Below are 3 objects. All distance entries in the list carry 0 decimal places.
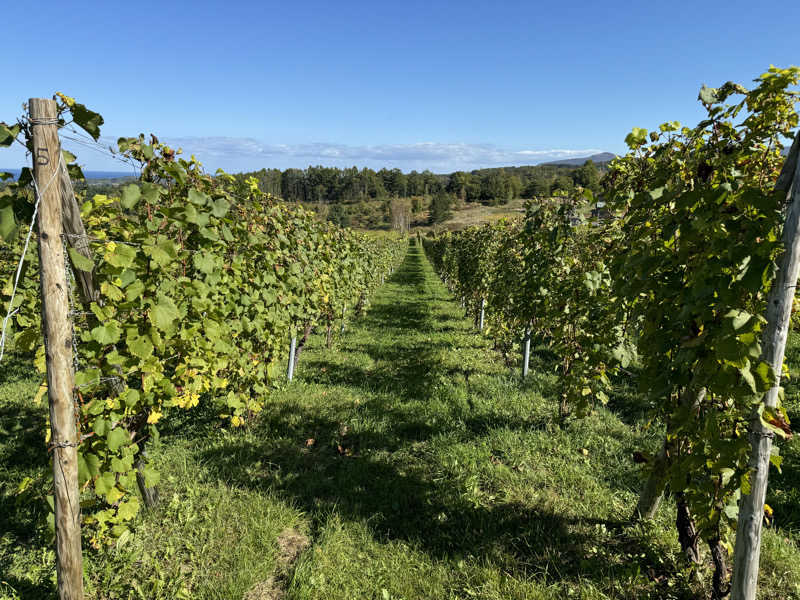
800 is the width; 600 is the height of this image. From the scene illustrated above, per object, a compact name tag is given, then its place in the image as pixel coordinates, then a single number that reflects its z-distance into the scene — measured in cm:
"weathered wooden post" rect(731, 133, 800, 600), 173
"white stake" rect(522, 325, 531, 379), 617
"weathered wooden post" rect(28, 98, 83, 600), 187
